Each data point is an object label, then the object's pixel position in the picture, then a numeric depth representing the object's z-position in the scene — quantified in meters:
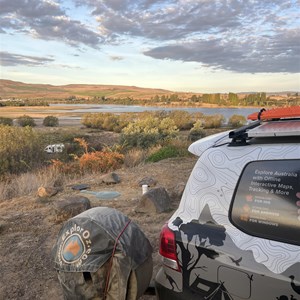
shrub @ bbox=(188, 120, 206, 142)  19.35
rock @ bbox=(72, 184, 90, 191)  8.60
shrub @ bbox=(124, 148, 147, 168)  12.60
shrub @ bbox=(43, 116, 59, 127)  39.72
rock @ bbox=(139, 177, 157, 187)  8.68
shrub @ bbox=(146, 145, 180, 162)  12.48
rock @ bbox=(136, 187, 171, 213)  6.33
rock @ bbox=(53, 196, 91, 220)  6.07
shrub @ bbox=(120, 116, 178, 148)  17.30
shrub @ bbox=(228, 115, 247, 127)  32.02
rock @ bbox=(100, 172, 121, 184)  9.08
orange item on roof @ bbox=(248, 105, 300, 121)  2.53
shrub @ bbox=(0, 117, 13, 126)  34.80
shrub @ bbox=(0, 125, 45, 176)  13.68
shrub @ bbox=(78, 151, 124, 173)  11.73
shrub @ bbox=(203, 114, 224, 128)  32.76
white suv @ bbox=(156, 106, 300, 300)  1.89
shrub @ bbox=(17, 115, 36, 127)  36.93
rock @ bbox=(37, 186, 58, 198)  7.91
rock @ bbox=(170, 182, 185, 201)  7.34
